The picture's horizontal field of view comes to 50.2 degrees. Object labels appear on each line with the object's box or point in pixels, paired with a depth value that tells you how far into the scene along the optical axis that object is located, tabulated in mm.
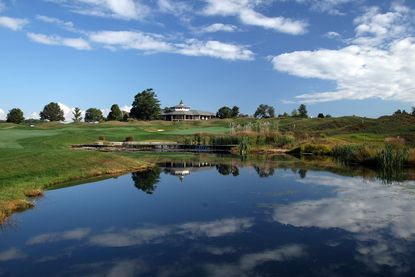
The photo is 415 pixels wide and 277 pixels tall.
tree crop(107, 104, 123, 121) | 139125
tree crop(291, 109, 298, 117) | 135400
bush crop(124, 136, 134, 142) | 69938
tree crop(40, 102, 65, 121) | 157625
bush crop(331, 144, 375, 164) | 41250
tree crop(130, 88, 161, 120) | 138250
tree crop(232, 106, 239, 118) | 154375
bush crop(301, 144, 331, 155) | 52031
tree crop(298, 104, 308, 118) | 140438
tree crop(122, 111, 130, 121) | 136425
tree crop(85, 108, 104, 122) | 167750
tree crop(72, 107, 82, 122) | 166375
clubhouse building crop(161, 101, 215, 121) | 151462
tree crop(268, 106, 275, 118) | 153612
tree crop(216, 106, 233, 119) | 153625
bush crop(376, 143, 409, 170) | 37531
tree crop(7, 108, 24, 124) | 139375
